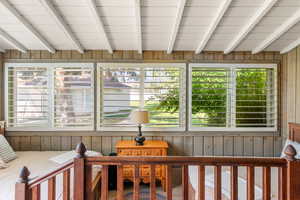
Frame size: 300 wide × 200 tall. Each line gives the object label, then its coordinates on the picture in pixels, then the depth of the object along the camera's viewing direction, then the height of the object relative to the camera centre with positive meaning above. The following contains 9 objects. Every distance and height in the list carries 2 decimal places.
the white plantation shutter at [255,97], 3.35 +0.05
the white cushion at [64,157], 2.67 -0.90
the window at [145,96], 3.33 +0.06
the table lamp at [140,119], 2.98 -0.33
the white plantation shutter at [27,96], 3.32 +0.05
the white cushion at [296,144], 2.46 -0.65
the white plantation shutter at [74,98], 3.34 +0.02
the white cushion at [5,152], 2.66 -0.82
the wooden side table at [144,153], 2.98 -0.90
